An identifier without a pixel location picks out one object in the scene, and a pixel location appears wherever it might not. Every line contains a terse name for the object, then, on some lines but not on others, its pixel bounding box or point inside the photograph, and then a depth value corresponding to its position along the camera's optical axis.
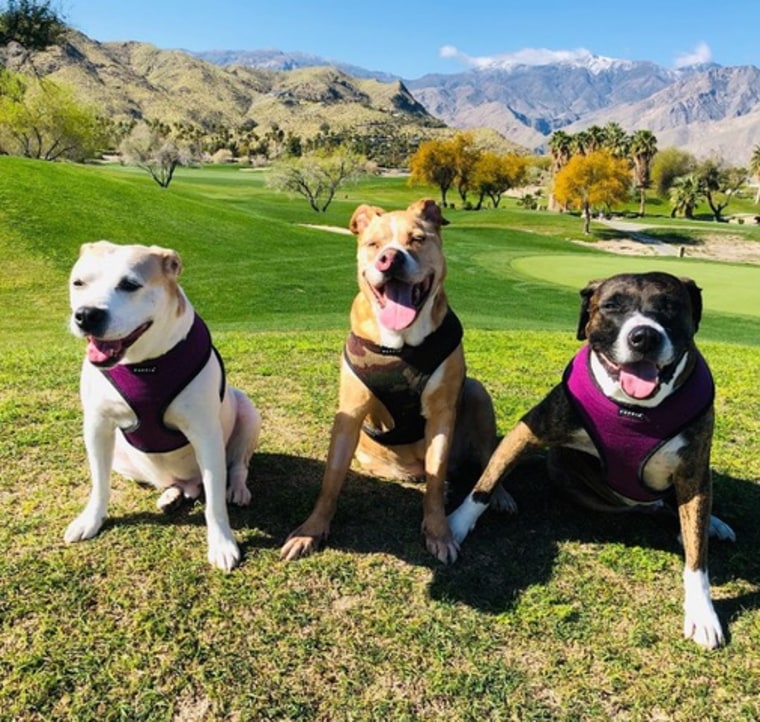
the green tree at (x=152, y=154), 60.56
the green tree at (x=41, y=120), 45.84
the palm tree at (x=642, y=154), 83.88
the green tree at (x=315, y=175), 54.44
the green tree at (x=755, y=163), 85.06
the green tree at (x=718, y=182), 77.88
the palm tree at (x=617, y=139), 84.41
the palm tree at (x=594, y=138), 80.42
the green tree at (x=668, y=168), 96.19
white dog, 2.71
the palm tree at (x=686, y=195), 75.50
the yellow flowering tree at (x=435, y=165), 66.88
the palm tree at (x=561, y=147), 79.44
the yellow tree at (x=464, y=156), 67.45
